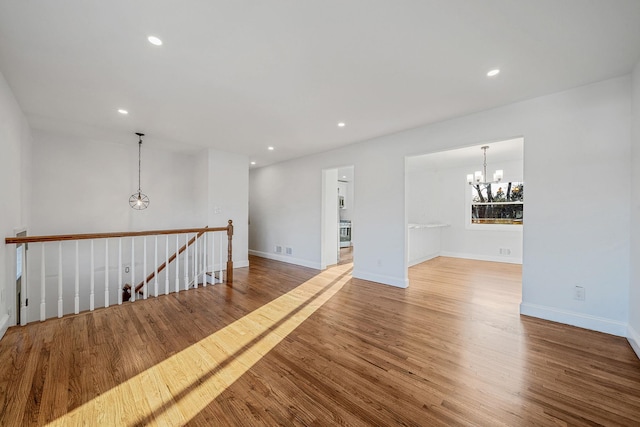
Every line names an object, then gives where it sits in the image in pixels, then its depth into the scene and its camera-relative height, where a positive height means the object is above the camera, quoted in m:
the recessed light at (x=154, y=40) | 2.00 +1.37
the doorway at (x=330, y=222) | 5.53 -0.22
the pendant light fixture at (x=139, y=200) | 5.37 +0.25
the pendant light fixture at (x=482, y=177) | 5.58 +0.80
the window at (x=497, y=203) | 6.38 +0.25
